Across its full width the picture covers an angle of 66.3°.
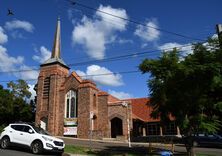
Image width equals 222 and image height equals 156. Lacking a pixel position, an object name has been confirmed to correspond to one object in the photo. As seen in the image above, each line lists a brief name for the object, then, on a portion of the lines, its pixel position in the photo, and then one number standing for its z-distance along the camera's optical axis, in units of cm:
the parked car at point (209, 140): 1639
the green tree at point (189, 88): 1008
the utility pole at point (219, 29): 793
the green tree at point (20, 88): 2787
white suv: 1004
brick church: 2427
